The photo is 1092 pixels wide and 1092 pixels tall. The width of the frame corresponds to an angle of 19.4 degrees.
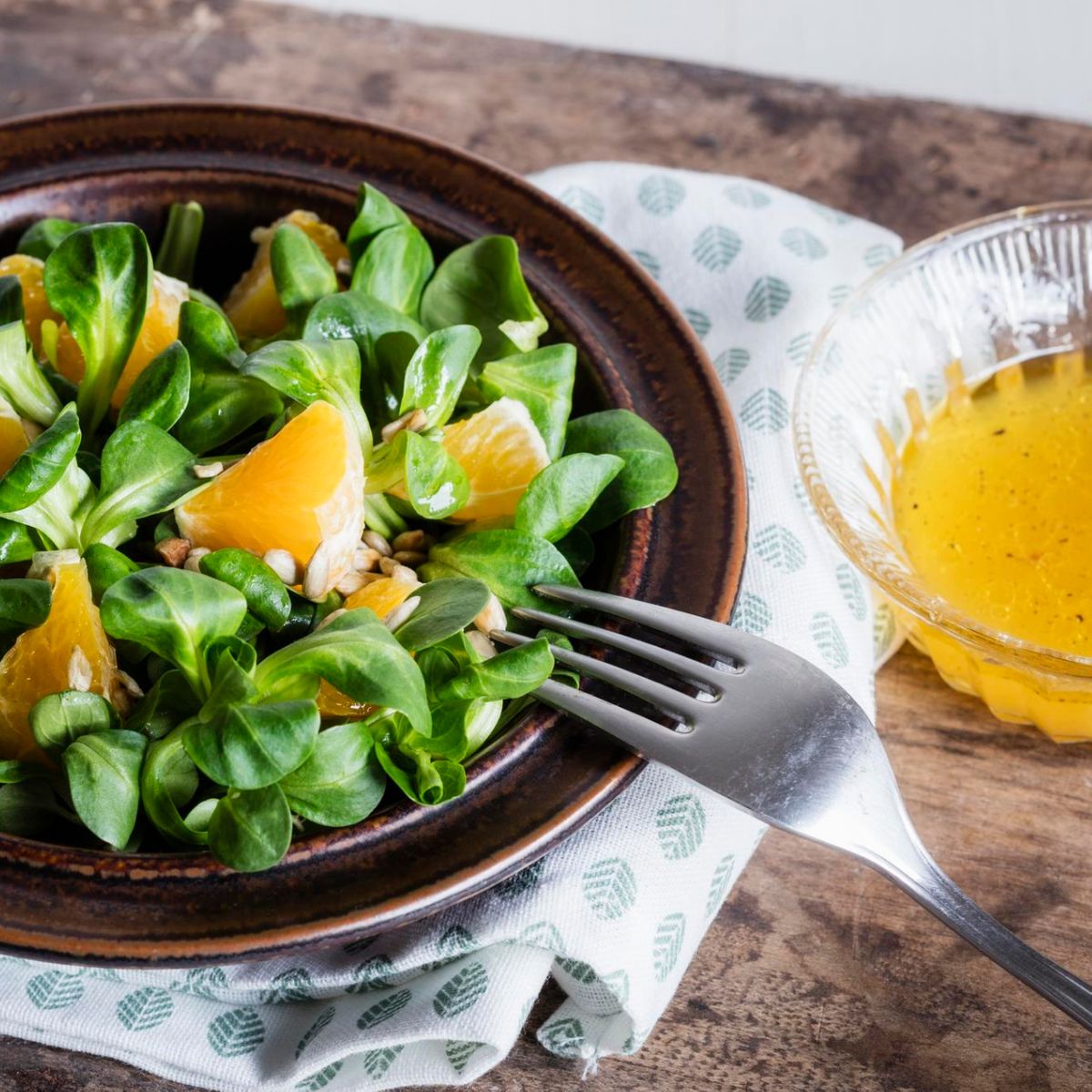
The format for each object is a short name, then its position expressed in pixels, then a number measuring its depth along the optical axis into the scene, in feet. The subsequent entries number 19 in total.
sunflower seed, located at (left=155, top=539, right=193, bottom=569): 2.08
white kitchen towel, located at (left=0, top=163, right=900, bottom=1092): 2.07
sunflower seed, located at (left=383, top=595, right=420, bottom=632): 2.06
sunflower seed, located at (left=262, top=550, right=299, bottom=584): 2.08
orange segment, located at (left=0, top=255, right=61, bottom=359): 2.24
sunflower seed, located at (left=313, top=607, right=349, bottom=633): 2.04
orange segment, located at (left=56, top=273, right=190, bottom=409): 2.20
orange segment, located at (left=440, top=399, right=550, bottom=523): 2.14
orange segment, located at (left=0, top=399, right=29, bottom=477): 2.11
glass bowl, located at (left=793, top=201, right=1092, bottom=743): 2.24
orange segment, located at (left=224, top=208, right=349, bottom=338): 2.30
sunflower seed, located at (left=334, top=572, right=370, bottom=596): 2.11
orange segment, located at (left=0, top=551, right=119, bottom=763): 2.04
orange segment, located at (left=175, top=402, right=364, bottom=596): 2.07
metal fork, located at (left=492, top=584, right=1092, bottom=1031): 2.04
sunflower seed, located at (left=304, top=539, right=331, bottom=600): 2.07
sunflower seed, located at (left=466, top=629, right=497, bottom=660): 2.08
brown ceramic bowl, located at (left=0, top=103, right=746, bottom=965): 1.98
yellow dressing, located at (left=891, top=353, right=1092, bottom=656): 2.25
